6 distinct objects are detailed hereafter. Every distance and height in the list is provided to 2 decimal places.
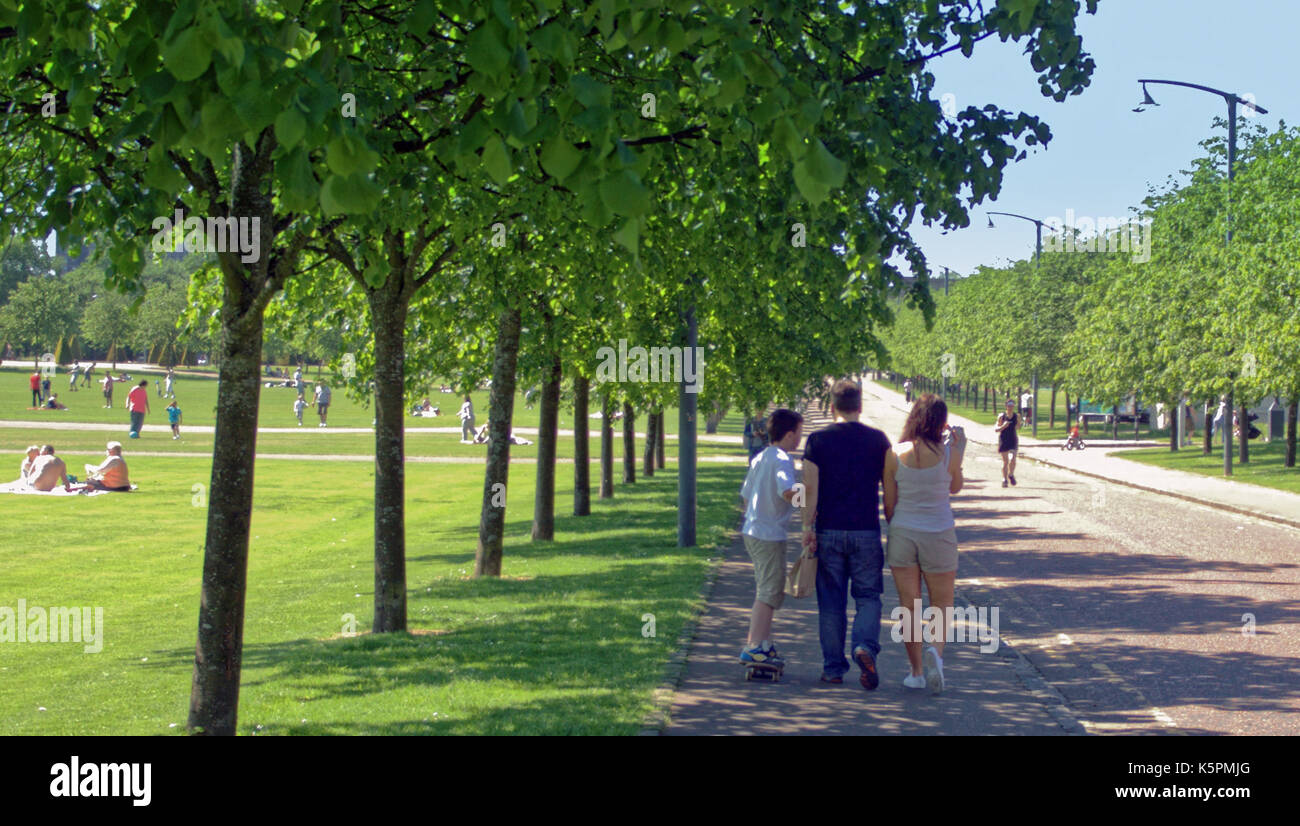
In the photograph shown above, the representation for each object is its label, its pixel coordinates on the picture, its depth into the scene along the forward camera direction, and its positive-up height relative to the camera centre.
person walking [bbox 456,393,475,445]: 47.34 -1.05
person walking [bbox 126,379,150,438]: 41.19 -0.40
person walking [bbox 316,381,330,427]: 53.15 -0.24
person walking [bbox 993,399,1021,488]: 30.31 -0.94
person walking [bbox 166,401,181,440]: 41.56 -0.78
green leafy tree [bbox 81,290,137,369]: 114.75 +6.13
